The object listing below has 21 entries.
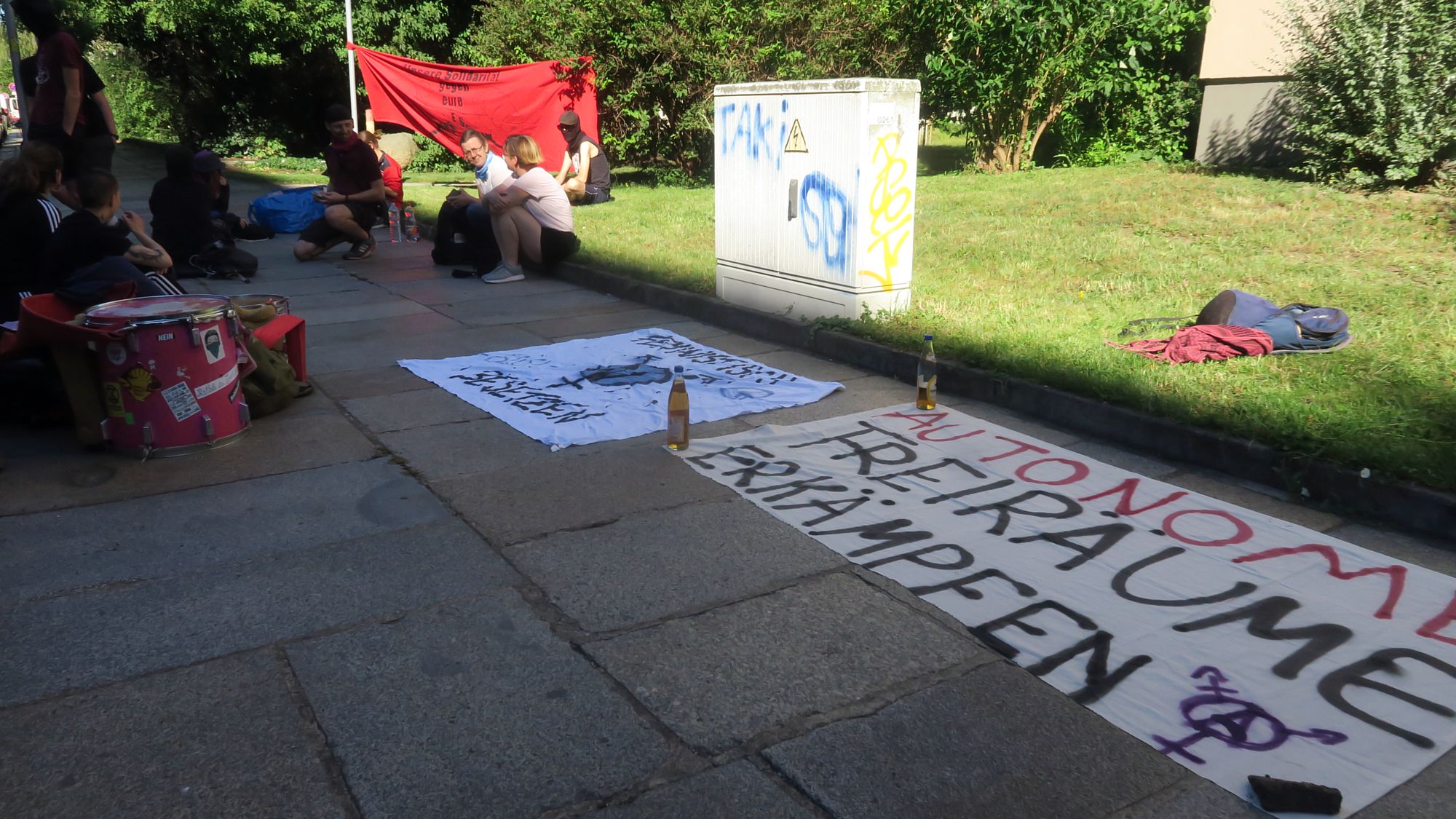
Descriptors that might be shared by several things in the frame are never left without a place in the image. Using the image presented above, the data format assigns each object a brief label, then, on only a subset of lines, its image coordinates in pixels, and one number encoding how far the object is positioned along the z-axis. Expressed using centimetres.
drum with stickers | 490
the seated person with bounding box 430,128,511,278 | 1059
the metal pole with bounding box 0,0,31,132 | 993
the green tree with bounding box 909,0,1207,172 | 1370
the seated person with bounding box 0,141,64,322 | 573
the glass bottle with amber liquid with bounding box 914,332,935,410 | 595
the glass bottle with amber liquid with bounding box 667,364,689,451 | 530
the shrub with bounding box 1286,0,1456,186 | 978
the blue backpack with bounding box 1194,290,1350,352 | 617
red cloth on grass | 603
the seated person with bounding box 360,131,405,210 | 1340
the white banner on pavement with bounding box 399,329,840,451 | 587
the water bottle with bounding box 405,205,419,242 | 1316
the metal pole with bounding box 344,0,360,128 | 1629
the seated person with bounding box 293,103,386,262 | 1129
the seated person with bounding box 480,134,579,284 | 1007
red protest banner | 1597
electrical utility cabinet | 721
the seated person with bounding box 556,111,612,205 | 1405
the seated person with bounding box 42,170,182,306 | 541
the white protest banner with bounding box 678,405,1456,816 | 301
